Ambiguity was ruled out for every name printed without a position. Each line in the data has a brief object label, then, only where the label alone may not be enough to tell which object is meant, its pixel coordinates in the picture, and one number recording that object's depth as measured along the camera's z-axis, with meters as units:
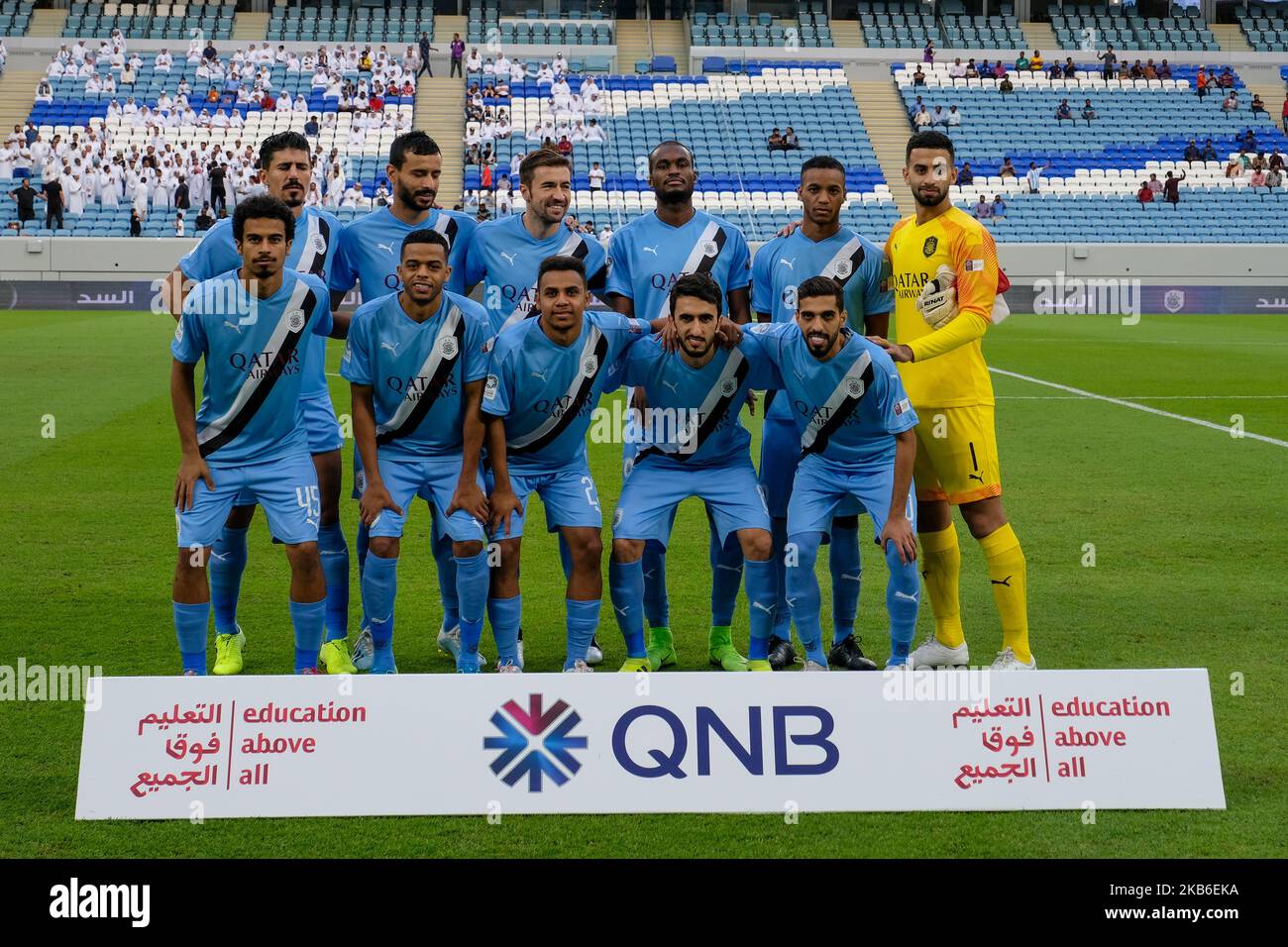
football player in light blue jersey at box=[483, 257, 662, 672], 5.76
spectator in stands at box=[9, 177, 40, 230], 31.92
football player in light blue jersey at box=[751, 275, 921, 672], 5.70
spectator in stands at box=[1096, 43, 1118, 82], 42.59
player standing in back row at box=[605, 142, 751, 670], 6.34
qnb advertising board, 4.38
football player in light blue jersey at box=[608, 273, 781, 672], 5.98
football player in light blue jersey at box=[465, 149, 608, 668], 6.31
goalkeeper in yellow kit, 6.05
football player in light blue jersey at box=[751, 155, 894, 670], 6.23
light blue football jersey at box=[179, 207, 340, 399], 6.18
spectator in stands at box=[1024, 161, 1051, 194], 37.31
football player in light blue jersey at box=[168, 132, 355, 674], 6.19
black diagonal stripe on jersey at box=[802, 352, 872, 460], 5.85
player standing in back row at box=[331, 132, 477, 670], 6.24
